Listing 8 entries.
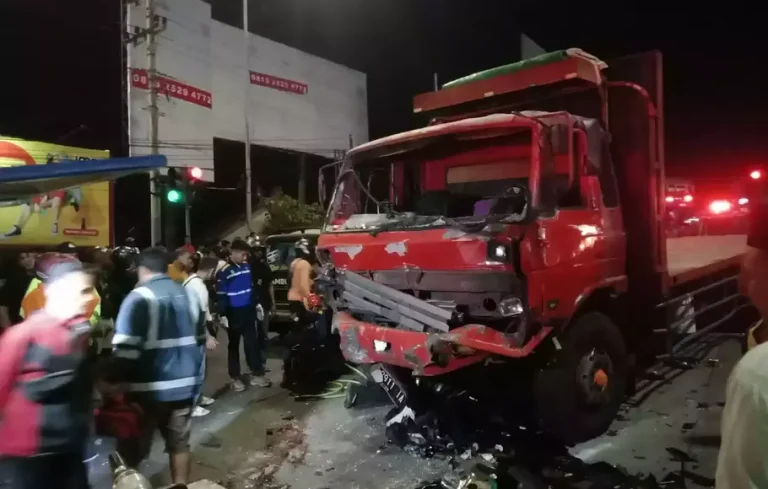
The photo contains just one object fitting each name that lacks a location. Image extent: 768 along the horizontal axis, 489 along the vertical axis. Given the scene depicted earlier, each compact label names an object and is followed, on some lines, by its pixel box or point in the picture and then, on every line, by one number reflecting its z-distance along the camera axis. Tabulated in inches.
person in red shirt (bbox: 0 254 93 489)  116.4
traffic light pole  489.7
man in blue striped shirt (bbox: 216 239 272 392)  283.3
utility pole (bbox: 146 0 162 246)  641.0
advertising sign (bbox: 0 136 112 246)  510.9
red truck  178.9
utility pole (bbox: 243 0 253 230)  781.3
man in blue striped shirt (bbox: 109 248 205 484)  152.2
